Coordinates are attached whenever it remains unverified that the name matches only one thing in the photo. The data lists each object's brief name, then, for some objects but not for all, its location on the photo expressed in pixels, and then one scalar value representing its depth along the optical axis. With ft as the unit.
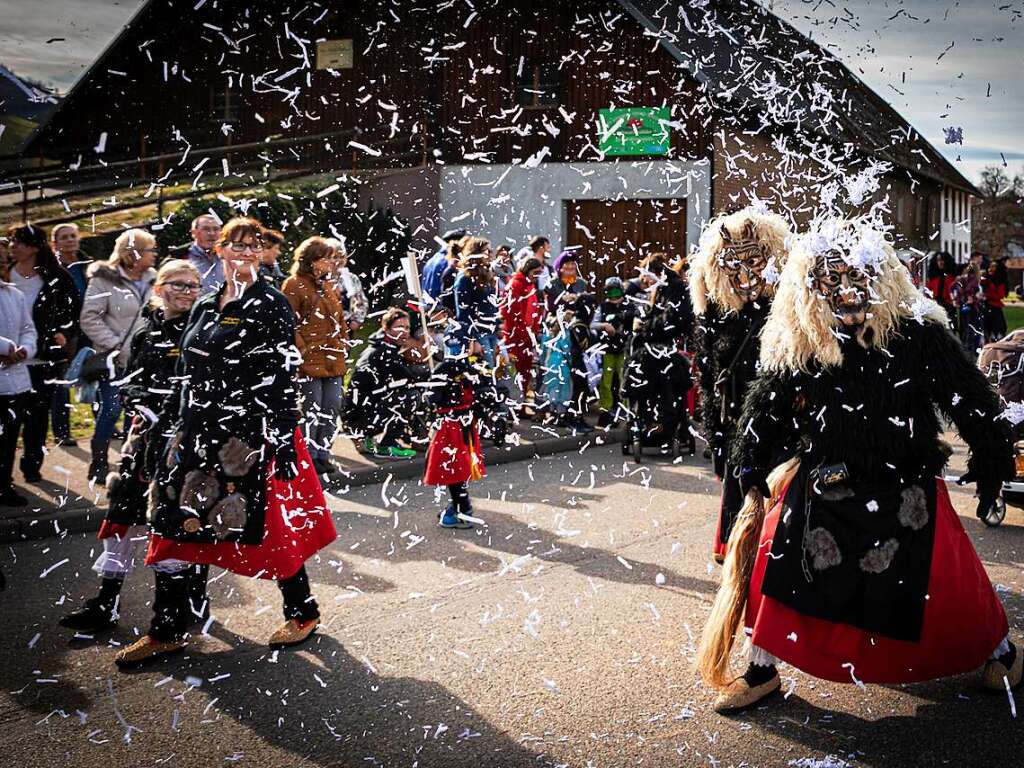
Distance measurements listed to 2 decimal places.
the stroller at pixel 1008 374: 25.62
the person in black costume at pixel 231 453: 16.72
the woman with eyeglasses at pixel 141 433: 17.87
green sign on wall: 77.05
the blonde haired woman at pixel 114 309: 29.63
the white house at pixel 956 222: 164.22
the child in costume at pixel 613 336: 43.88
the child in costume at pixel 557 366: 43.01
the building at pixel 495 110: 77.10
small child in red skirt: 26.14
